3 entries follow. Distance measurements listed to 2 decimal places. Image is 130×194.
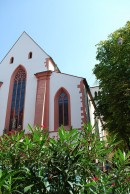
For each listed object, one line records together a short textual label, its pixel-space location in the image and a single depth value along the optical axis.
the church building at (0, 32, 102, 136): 16.61
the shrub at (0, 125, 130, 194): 3.60
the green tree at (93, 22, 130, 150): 14.00
